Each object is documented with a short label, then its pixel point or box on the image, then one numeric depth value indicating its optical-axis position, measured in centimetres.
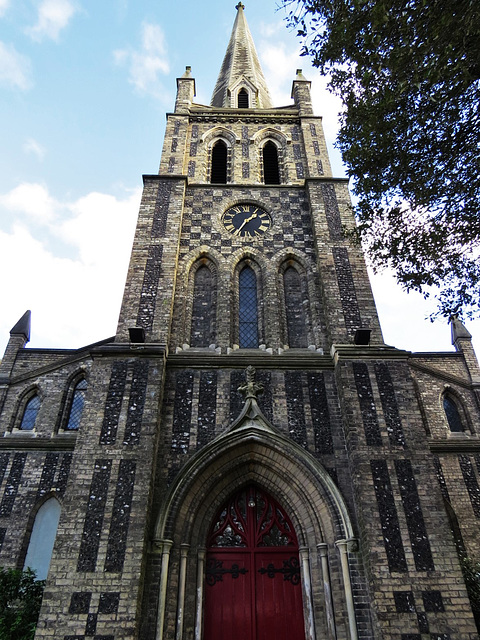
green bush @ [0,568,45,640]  822
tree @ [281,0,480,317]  714
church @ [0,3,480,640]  824
